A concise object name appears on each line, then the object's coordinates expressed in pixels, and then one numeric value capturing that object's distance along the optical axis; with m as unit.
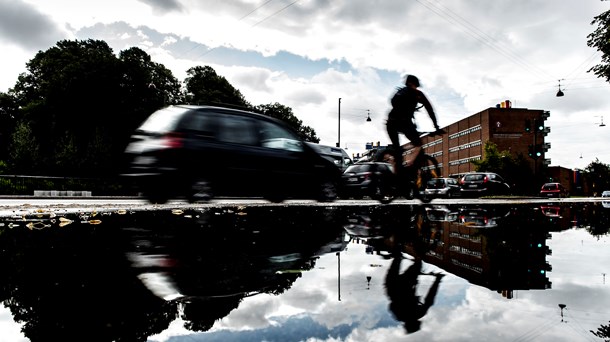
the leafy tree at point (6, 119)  52.53
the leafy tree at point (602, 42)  22.20
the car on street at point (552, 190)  35.31
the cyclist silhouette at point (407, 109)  9.60
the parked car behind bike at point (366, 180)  14.90
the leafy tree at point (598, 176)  89.75
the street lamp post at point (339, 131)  51.52
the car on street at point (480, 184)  27.89
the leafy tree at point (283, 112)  63.90
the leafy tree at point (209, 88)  50.65
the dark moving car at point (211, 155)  7.42
